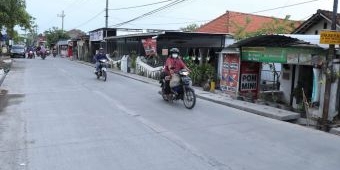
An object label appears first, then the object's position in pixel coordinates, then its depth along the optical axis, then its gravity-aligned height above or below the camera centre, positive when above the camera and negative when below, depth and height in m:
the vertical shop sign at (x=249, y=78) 15.65 -1.09
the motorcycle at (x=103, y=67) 22.41 -1.21
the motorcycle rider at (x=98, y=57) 22.77 -0.71
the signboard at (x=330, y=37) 10.69 +0.30
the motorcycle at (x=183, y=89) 12.88 -1.31
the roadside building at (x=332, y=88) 11.38 -1.01
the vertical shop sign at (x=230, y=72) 15.80 -0.94
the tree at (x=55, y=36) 96.81 +1.31
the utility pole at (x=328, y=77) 11.12 -0.71
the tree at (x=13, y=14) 31.23 +1.99
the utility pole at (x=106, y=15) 43.75 +2.78
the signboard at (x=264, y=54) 13.34 -0.21
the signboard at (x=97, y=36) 45.50 +0.79
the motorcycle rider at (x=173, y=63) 13.46 -0.56
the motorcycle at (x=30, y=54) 56.78 -1.66
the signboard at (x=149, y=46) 26.41 -0.10
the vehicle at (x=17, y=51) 55.28 -1.28
